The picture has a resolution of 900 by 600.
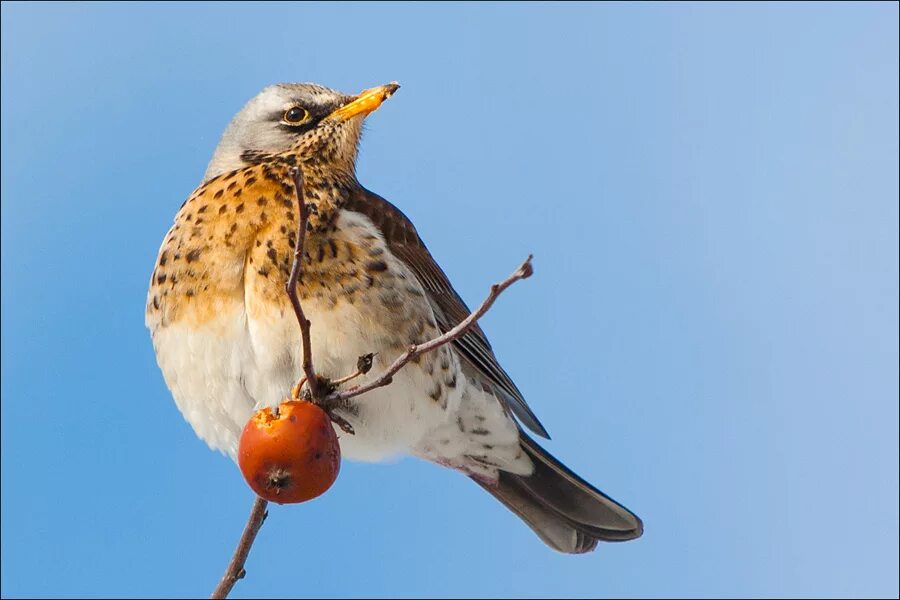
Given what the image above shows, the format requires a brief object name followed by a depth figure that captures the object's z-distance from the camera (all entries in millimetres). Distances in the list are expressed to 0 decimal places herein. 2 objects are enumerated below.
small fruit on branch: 6242
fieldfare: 8148
